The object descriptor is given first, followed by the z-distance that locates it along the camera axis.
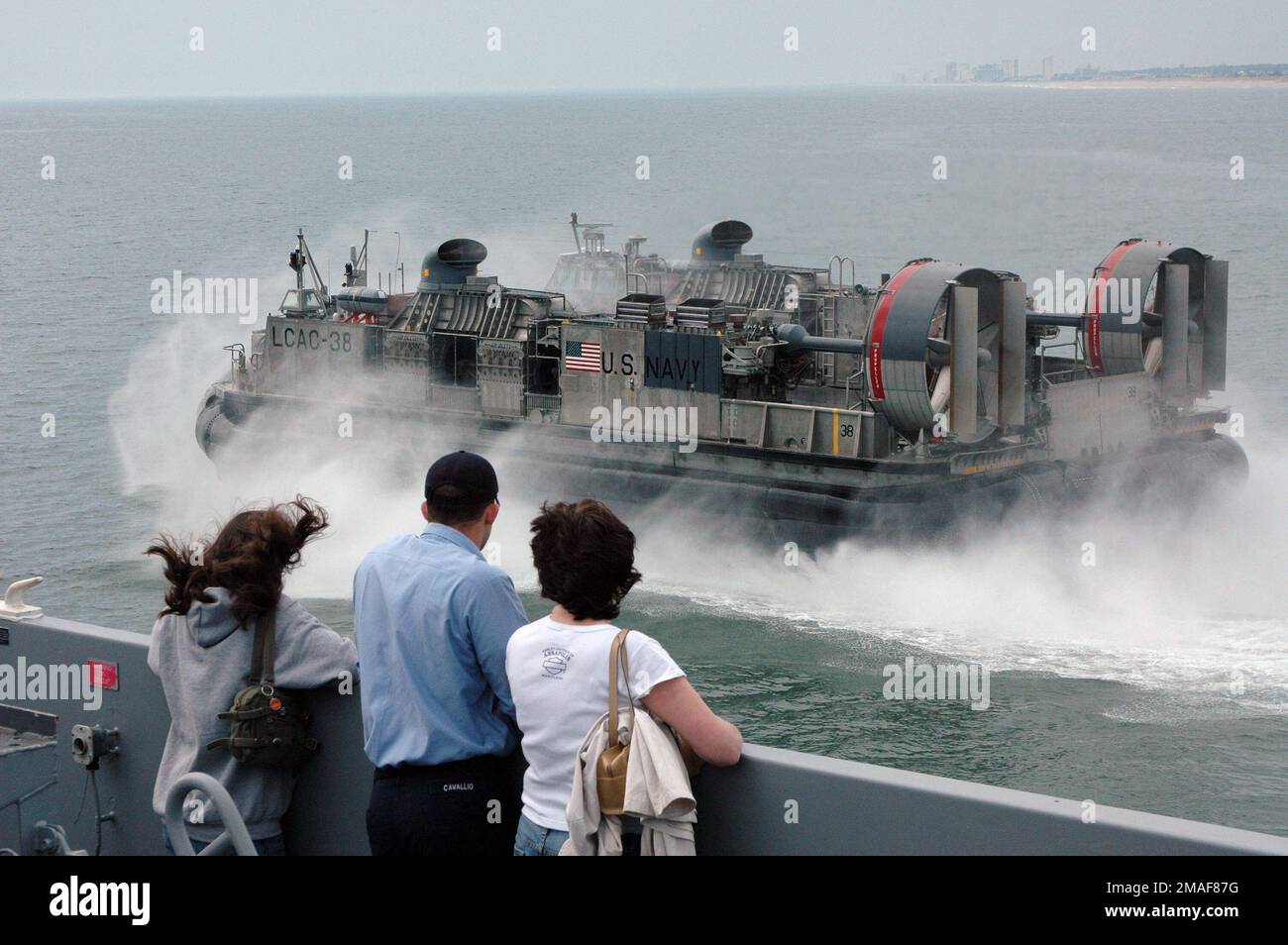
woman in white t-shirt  7.96
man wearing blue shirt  8.73
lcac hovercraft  34.94
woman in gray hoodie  9.20
